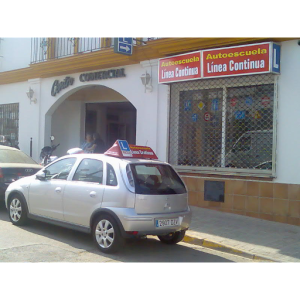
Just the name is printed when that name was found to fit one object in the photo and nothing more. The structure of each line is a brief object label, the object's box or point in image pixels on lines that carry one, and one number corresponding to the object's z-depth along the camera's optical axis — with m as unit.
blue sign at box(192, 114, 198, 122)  10.15
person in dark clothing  12.19
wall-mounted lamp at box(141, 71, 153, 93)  10.71
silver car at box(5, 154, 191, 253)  5.86
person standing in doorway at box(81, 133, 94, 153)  12.43
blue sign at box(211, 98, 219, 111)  9.74
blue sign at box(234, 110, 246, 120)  9.25
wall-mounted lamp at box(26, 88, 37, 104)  14.45
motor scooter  12.98
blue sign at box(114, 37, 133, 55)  10.29
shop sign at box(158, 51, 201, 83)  9.54
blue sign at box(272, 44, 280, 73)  8.31
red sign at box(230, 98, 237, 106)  9.43
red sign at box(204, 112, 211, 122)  9.89
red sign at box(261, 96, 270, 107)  8.86
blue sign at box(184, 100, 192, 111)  10.27
